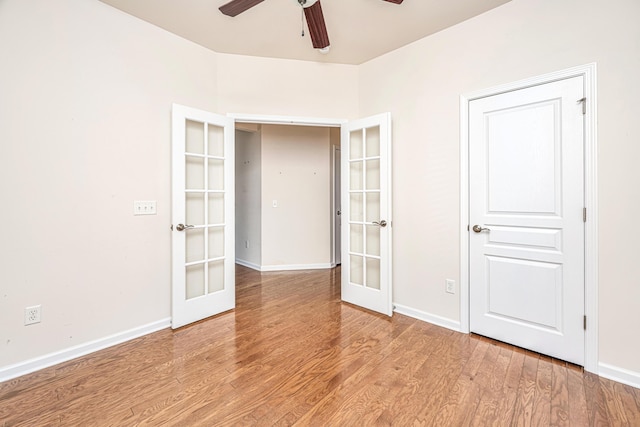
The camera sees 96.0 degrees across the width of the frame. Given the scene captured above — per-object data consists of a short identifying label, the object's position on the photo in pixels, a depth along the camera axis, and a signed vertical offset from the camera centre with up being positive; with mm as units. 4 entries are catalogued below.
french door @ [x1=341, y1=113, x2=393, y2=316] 2881 +2
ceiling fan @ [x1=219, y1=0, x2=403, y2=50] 1903 +1407
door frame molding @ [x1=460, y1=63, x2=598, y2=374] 1893 +49
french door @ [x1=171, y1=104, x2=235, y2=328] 2604 -22
